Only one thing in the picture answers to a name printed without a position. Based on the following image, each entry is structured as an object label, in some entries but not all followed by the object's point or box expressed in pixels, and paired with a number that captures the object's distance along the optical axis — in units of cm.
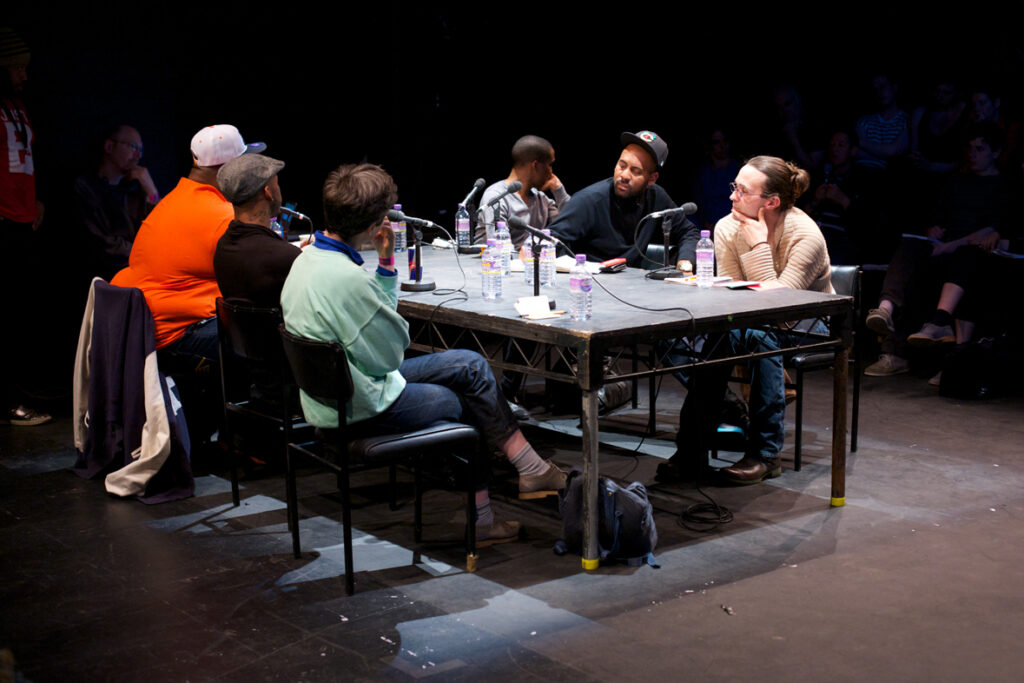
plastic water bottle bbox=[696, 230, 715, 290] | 415
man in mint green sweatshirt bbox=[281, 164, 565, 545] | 314
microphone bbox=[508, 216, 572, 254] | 363
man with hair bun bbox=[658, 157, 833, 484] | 429
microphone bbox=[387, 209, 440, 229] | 377
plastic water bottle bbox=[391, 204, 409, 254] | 543
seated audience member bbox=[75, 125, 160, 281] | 604
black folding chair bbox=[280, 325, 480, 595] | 306
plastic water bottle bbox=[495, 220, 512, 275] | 448
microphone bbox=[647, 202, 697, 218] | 410
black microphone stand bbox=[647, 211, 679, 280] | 437
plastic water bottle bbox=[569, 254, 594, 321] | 341
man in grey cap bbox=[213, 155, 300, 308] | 384
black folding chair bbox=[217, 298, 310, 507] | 349
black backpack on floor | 342
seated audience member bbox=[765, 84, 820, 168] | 745
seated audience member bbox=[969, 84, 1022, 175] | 651
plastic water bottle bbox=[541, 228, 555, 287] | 420
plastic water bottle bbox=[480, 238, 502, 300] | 389
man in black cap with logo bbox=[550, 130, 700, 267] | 511
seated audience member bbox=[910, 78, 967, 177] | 693
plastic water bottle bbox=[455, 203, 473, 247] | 543
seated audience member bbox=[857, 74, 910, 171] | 711
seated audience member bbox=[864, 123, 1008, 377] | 638
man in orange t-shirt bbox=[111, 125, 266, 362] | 432
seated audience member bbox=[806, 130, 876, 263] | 705
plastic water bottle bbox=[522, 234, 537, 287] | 432
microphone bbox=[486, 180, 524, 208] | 439
